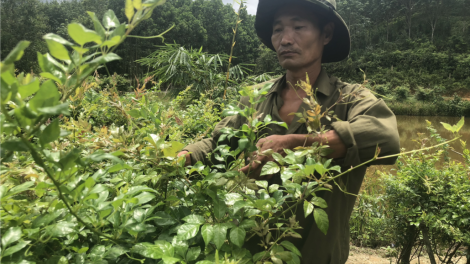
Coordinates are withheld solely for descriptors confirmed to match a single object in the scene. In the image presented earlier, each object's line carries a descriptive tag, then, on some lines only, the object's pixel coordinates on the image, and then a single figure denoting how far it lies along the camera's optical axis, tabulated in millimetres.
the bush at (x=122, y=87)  14802
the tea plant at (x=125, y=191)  351
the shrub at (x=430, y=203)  2320
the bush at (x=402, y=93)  28891
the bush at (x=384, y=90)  29594
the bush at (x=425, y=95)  28031
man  1138
